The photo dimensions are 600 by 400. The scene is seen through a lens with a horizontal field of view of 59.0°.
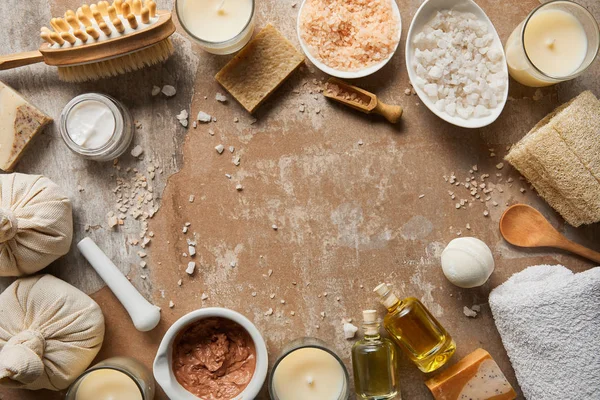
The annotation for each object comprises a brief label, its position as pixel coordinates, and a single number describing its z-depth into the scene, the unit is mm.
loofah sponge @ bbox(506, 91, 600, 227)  1143
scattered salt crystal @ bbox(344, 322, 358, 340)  1211
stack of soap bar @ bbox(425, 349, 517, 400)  1154
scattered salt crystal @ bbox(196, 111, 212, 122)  1257
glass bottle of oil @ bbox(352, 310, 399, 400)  1139
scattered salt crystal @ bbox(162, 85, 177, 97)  1260
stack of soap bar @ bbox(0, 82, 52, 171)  1226
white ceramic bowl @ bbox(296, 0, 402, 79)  1200
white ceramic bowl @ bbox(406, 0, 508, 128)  1189
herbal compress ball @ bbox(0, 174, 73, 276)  1128
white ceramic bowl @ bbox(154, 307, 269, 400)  1084
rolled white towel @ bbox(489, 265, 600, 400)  1110
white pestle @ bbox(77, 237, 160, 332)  1191
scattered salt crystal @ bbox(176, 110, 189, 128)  1258
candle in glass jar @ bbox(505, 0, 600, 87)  1168
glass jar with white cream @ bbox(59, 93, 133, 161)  1194
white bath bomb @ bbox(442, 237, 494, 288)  1144
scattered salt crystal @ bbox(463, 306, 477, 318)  1229
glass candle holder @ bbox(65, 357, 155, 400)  1083
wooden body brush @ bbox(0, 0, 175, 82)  1142
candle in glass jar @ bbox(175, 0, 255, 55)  1175
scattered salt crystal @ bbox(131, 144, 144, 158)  1257
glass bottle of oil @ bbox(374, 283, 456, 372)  1168
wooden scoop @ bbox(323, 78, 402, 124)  1217
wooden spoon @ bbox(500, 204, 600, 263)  1220
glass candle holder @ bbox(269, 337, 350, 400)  1086
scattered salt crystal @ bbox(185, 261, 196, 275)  1235
